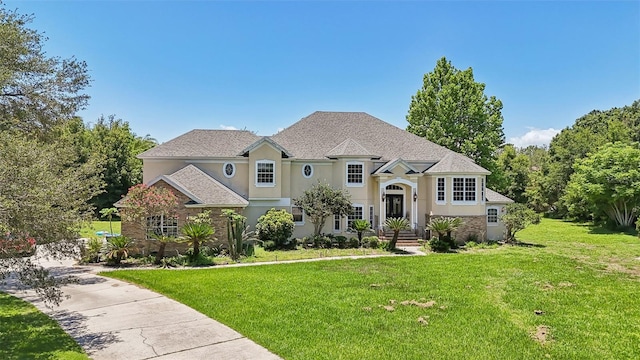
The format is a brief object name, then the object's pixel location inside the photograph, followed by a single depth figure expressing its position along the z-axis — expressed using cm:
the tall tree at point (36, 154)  675
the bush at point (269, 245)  2291
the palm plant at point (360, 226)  2464
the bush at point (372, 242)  2397
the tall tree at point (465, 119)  3712
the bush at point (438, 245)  2306
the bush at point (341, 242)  2430
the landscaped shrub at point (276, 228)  2328
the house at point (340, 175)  2572
